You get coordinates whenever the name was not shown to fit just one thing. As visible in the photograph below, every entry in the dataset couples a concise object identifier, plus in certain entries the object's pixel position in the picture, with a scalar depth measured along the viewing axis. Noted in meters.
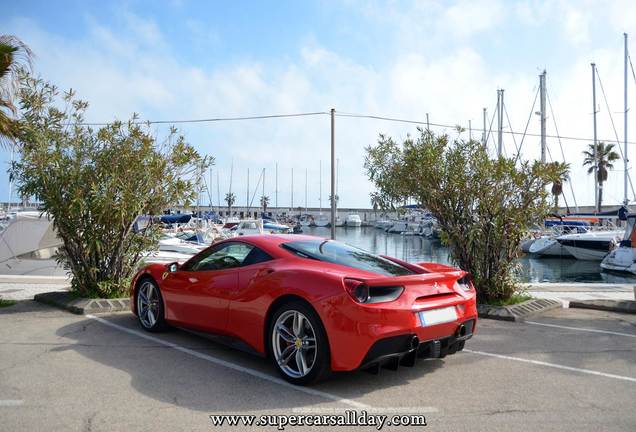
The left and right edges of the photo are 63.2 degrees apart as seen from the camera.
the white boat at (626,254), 24.85
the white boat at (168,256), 19.33
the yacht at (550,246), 34.62
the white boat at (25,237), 16.61
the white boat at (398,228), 71.56
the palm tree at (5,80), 9.17
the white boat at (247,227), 33.87
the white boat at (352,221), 98.94
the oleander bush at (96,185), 8.17
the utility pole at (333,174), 12.38
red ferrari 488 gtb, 4.21
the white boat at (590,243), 32.06
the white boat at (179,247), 23.30
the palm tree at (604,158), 56.50
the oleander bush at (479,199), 8.51
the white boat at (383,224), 80.94
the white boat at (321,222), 98.12
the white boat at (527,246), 36.53
